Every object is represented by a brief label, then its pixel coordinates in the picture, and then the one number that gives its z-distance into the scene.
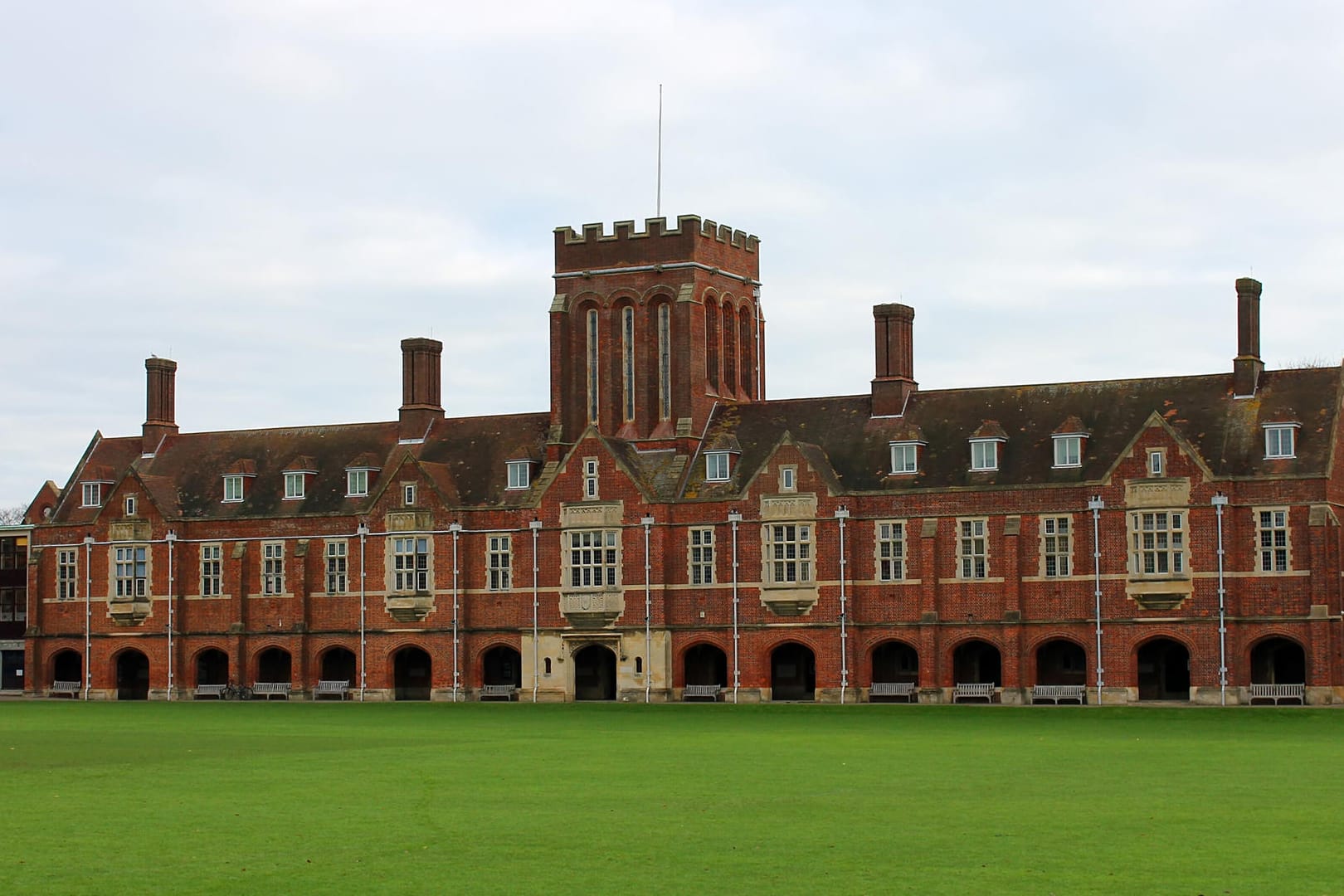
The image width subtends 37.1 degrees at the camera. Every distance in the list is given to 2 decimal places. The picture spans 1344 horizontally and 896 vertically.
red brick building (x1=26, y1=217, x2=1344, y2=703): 55.97
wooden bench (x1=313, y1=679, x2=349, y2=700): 67.06
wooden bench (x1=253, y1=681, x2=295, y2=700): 68.31
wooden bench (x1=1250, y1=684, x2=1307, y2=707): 54.09
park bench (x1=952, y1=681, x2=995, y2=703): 58.31
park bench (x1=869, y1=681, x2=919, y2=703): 59.59
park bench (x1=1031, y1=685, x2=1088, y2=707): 56.97
